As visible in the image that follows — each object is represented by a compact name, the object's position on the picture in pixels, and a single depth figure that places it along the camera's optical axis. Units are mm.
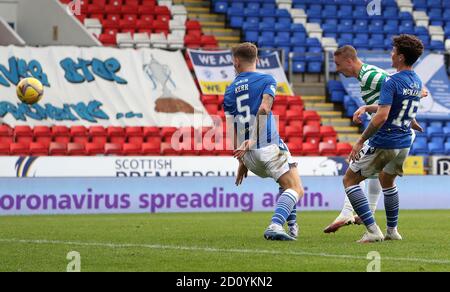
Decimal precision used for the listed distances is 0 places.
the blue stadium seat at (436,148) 27250
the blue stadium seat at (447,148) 27128
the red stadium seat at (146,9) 29422
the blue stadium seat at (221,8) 30812
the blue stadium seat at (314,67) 28781
